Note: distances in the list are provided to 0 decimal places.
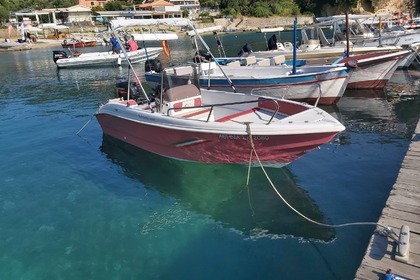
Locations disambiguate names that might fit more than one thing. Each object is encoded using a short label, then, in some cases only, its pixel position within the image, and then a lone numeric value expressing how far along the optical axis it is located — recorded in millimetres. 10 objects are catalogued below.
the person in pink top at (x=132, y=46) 34938
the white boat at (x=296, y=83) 14828
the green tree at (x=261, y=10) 96438
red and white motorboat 7848
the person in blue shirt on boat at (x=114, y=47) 34309
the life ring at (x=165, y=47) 12609
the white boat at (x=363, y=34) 21922
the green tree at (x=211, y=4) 104625
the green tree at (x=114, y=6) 93300
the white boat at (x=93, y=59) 34031
